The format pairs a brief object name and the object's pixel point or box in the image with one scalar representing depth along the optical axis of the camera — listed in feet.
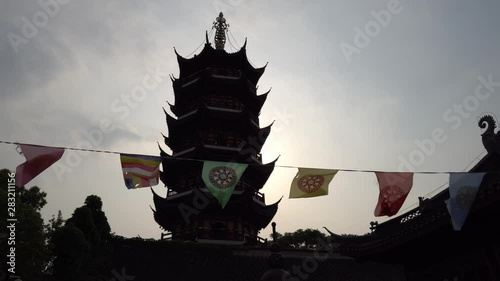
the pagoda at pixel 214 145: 67.97
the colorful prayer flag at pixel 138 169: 31.60
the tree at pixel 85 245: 41.75
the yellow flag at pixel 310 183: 32.70
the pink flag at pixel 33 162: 27.50
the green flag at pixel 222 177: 32.12
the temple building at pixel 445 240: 25.89
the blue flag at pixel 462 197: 24.11
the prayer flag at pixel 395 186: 31.48
